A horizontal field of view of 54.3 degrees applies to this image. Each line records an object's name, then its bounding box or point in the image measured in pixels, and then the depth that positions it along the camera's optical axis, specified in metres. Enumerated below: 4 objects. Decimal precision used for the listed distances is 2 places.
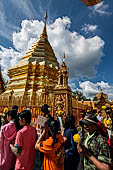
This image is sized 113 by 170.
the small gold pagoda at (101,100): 15.34
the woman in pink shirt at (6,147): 2.50
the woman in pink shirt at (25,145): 2.21
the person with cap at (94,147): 1.55
